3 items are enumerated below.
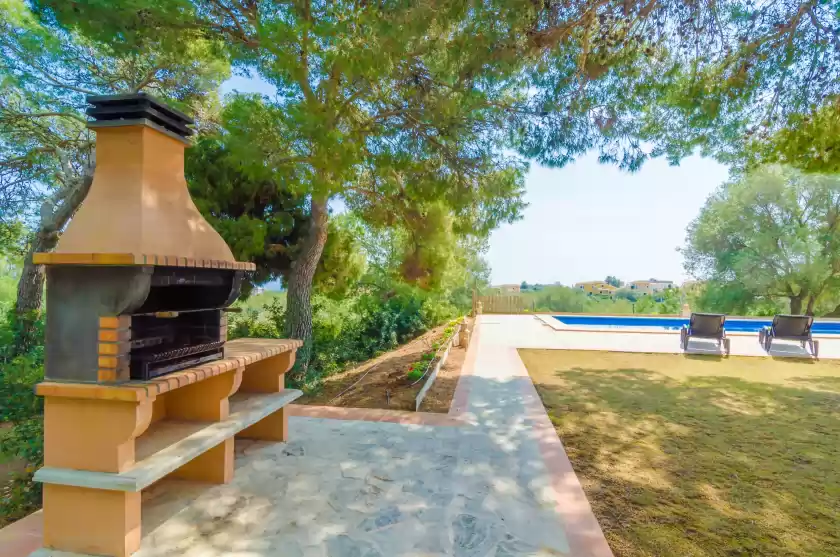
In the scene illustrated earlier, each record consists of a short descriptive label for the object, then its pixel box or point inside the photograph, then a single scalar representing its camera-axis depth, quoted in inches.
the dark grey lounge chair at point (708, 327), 344.5
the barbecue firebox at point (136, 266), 81.2
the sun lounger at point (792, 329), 336.8
